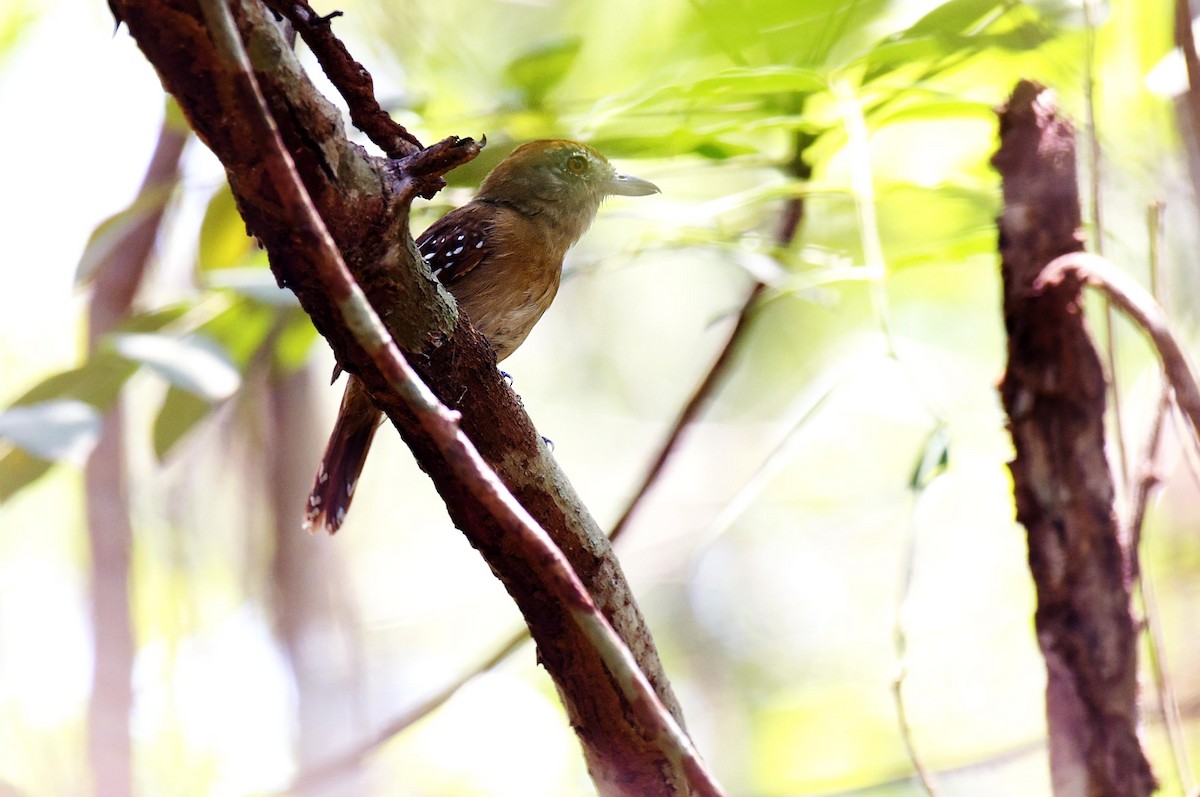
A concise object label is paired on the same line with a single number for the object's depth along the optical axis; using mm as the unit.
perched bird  6582
